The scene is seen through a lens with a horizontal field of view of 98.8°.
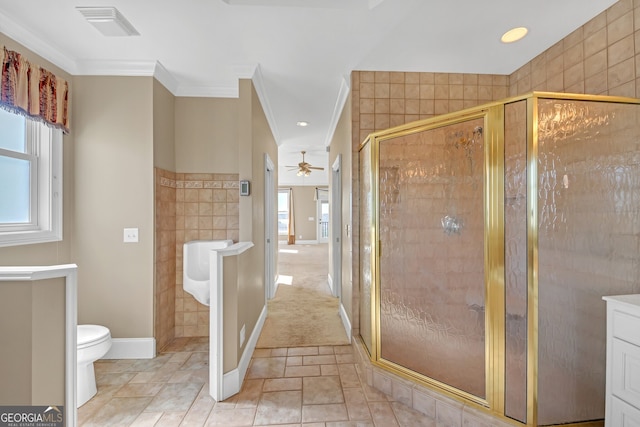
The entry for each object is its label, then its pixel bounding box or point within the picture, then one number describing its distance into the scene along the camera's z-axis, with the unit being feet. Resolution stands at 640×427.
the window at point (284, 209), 33.86
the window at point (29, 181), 6.08
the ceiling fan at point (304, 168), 20.27
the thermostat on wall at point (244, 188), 7.49
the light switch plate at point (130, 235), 7.58
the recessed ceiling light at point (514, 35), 6.23
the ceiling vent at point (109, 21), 5.49
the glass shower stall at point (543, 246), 4.62
